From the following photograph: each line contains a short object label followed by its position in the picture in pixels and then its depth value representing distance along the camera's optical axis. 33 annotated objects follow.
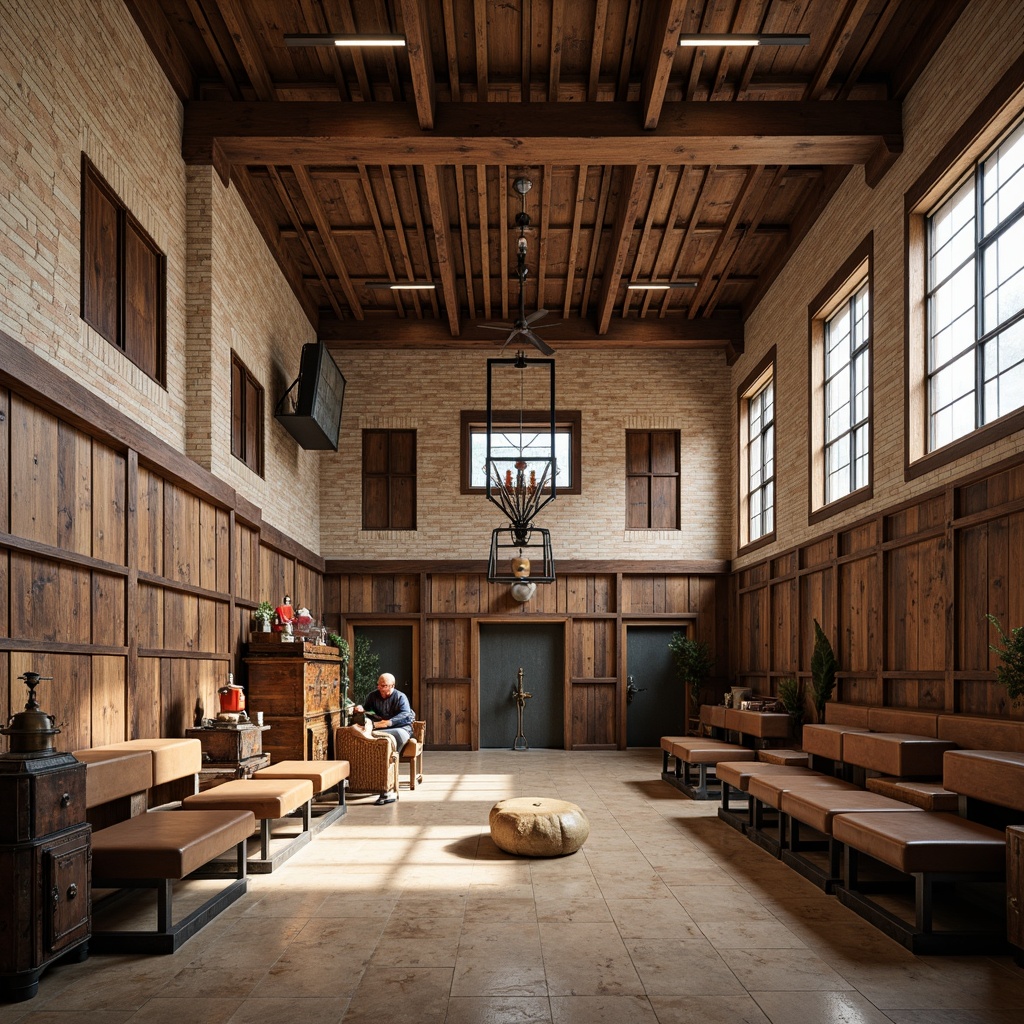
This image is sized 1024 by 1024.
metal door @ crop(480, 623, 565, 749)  15.05
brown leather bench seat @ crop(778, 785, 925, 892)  6.06
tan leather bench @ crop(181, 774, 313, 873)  6.64
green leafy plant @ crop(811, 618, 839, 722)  9.97
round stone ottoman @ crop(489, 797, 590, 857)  7.00
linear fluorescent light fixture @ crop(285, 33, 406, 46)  7.77
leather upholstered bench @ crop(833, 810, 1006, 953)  4.82
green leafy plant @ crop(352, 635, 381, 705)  14.52
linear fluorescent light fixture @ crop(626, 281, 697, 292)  13.15
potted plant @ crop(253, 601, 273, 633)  10.01
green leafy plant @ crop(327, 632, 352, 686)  13.35
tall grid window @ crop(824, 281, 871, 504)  9.73
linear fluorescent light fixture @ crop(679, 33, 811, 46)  7.83
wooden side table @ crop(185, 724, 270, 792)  8.02
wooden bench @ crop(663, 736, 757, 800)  10.12
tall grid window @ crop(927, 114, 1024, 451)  6.89
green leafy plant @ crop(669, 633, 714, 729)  14.59
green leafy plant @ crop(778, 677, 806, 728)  10.81
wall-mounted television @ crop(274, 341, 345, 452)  11.74
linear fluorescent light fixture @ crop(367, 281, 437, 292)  13.12
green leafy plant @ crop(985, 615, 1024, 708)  5.71
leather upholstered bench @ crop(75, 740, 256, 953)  4.84
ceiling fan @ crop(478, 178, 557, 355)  10.51
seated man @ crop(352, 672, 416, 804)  10.66
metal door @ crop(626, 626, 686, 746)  15.05
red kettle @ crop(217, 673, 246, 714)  8.48
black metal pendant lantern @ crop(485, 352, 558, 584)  14.58
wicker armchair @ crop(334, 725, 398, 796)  9.57
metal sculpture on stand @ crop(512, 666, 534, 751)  14.93
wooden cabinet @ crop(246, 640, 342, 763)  9.46
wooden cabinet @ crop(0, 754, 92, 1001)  4.14
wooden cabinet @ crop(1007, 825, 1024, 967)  4.52
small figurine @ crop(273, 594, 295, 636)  10.20
